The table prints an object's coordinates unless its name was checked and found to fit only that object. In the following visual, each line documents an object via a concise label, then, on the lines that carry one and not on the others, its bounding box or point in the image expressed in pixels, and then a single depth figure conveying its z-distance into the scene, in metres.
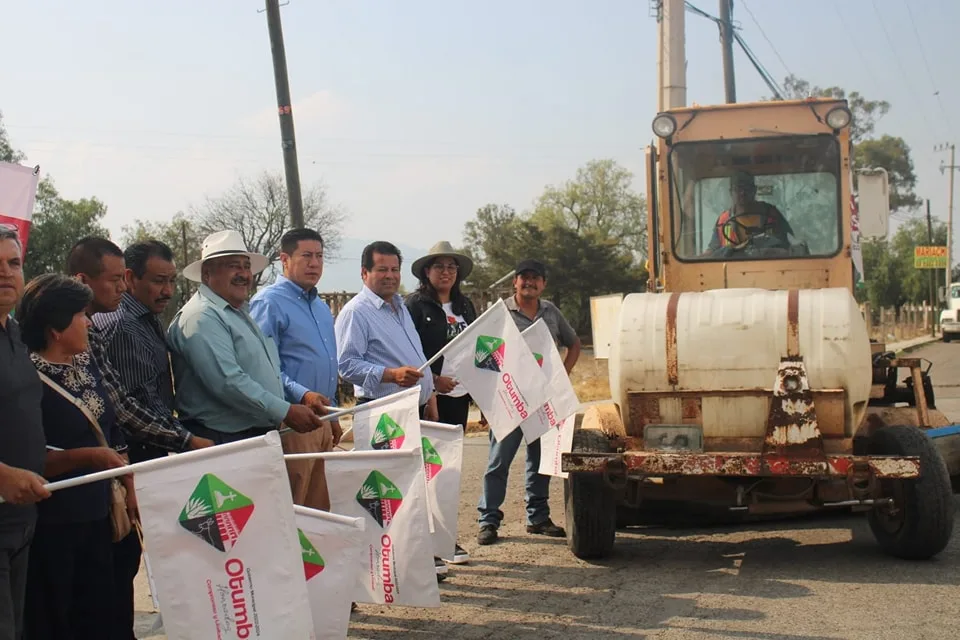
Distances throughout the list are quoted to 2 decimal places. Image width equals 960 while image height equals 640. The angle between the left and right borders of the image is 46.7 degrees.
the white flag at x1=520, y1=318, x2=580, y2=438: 7.29
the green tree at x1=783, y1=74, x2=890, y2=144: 68.94
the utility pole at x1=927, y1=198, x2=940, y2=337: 56.26
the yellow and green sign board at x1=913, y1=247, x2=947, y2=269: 60.28
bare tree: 49.56
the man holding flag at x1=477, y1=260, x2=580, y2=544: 7.80
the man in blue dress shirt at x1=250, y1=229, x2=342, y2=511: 5.97
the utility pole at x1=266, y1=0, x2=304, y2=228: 14.14
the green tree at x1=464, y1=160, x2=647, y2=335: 55.50
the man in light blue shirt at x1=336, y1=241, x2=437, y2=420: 6.70
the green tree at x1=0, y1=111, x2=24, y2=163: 40.00
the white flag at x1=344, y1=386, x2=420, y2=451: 5.81
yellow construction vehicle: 6.38
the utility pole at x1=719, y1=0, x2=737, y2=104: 27.08
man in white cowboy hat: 5.17
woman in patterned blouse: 4.02
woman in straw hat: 7.52
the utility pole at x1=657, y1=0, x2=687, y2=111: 18.58
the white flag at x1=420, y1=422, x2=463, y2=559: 6.48
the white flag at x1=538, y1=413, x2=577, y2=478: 7.57
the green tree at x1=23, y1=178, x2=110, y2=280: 40.91
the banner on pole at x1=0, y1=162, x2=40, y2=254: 6.39
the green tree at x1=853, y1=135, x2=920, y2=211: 74.51
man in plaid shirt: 4.51
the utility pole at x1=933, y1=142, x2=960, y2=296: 60.78
